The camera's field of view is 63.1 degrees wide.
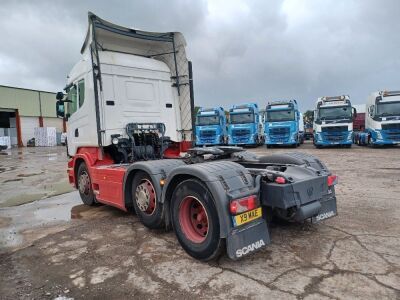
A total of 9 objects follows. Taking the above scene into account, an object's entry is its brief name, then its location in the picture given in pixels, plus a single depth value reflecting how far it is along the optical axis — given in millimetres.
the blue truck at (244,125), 25219
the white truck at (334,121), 20641
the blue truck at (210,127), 26234
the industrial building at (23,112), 38844
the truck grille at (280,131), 22928
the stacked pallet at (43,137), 40688
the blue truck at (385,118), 19203
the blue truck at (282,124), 22953
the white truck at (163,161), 3637
